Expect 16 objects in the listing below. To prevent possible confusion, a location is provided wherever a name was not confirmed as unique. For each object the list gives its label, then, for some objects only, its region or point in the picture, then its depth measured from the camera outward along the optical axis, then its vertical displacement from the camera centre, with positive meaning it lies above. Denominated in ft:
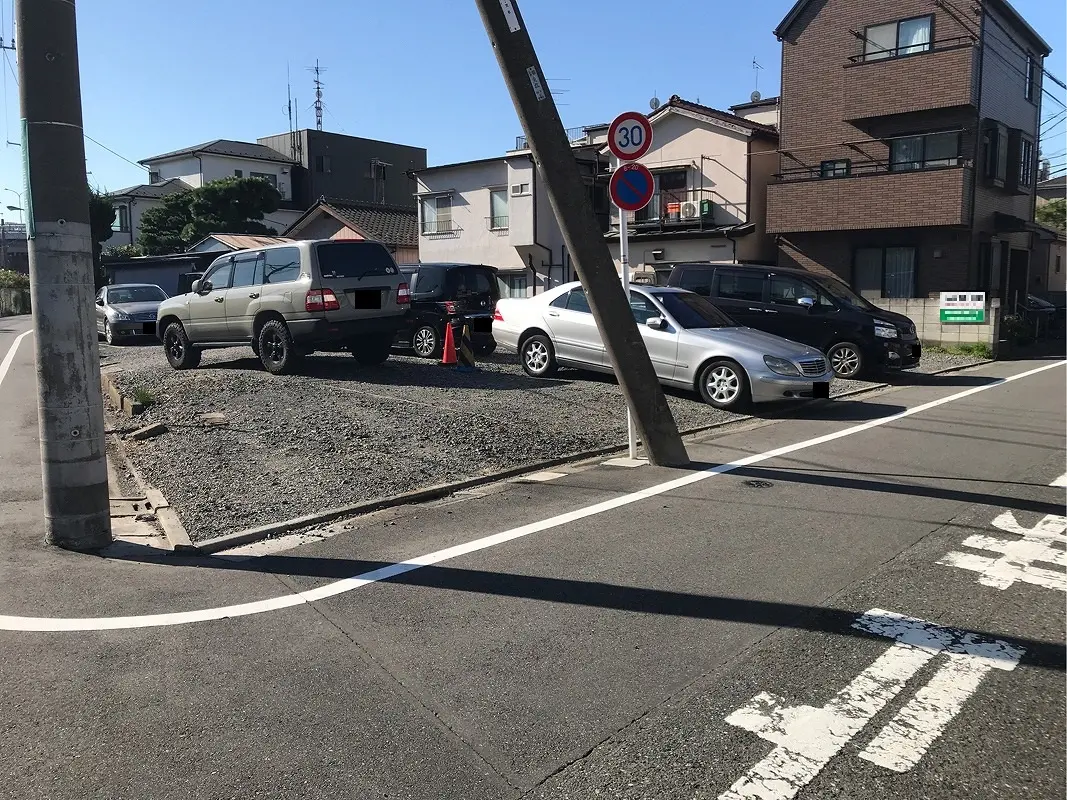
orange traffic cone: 43.39 -1.88
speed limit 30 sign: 26.63 +5.46
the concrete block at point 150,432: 29.30 -3.93
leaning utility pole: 23.98 +2.74
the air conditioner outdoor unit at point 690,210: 88.60 +10.54
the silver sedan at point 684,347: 34.86 -1.46
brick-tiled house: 72.13 +15.13
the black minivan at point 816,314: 46.03 -0.05
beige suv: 37.17 +0.59
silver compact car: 68.13 +0.44
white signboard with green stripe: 61.57 +0.33
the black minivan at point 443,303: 47.47 +0.62
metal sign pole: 26.66 +1.59
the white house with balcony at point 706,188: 86.69 +12.81
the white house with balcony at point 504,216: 99.50 +11.85
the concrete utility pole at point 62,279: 17.43 +0.75
